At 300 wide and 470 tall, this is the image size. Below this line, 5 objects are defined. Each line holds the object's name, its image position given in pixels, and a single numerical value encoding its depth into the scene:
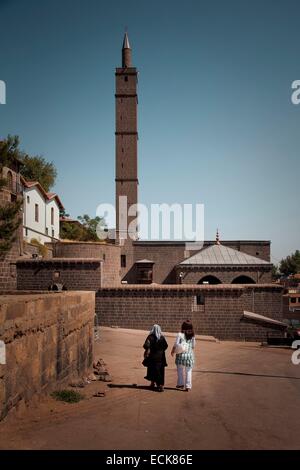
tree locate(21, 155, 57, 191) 48.03
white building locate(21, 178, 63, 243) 34.22
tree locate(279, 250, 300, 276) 92.28
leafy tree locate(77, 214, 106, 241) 46.34
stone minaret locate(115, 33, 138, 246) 39.62
